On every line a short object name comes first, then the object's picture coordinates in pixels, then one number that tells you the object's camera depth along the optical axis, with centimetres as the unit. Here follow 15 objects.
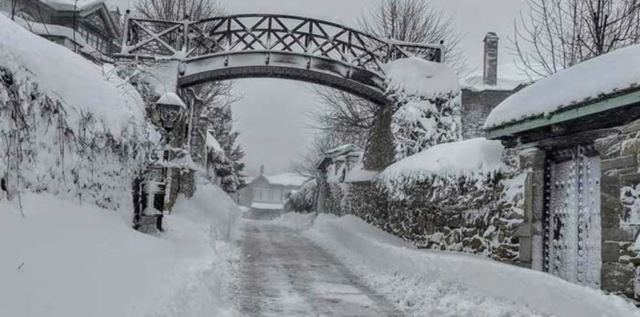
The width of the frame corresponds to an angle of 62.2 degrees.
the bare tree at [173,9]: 2203
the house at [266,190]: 7625
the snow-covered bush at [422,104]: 1473
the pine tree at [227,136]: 2932
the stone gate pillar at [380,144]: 1549
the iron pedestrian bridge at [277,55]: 1513
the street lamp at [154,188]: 869
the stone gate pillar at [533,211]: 777
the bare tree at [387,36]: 2233
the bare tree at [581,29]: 1046
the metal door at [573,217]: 671
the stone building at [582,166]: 573
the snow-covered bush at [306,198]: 3212
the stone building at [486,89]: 2761
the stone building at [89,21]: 2565
